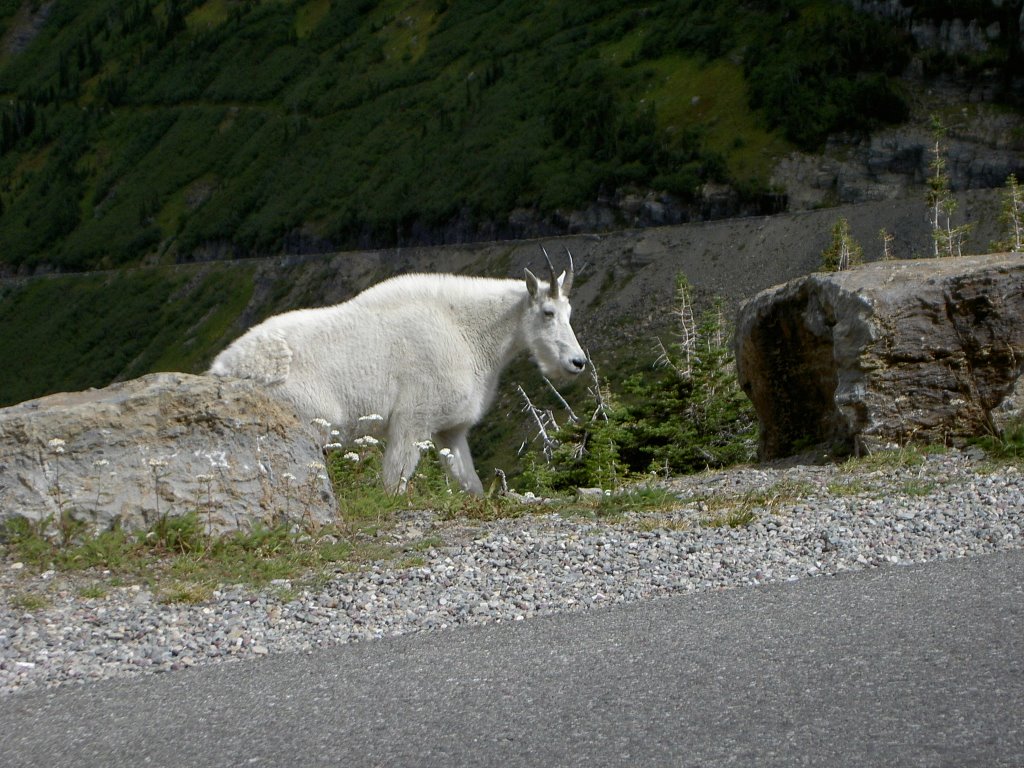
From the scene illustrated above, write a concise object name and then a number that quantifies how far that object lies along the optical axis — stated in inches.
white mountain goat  449.1
